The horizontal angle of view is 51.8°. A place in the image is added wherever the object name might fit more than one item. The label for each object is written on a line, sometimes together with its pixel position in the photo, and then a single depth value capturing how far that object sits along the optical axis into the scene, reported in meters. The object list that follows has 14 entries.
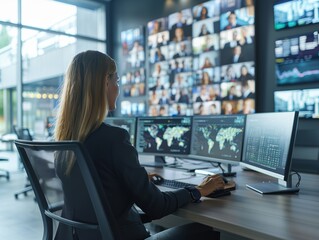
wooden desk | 1.04
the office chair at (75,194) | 1.05
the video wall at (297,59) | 3.71
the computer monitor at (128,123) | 2.68
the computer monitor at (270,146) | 1.44
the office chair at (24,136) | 4.25
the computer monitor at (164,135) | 2.35
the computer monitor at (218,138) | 1.96
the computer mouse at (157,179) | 1.82
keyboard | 1.52
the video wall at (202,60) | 4.45
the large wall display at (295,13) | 3.71
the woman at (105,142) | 1.15
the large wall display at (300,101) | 3.69
